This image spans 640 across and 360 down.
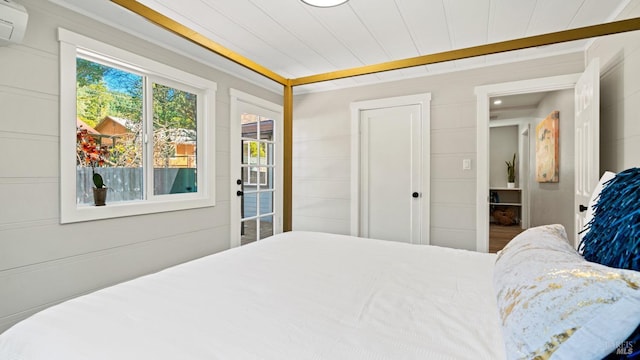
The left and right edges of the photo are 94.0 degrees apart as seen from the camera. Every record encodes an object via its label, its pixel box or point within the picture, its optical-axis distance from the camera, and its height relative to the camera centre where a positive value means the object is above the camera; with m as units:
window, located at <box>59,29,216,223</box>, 2.03 +0.39
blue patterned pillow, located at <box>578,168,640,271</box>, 0.66 -0.12
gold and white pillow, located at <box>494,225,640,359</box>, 0.52 -0.25
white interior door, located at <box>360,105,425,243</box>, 3.44 +0.07
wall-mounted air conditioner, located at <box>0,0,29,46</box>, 1.58 +0.85
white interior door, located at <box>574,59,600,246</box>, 2.08 +0.32
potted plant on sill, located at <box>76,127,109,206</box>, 2.18 +0.16
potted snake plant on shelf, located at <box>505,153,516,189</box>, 6.06 +0.10
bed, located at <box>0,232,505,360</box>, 0.70 -0.40
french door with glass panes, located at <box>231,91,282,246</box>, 3.35 +0.11
